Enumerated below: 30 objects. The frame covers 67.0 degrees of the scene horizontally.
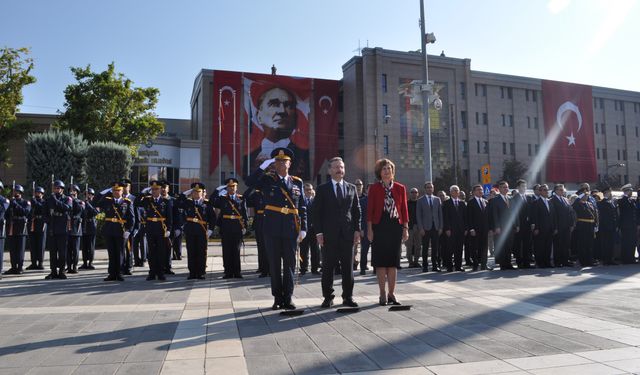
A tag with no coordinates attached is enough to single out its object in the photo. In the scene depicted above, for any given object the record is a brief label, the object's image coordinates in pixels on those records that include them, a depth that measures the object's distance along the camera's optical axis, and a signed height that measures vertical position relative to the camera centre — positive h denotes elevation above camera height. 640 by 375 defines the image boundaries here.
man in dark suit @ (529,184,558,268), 12.64 -0.37
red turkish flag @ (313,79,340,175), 52.38 +10.79
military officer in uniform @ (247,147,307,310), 6.61 +0.02
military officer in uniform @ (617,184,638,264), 14.03 -0.39
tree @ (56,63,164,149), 34.34 +8.22
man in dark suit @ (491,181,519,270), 12.11 -0.24
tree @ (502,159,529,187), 54.44 +4.99
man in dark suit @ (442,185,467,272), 11.93 -0.29
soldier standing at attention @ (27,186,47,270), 12.46 -0.23
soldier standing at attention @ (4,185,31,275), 11.97 -0.11
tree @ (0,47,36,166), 29.95 +8.89
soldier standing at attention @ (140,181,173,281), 10.20 -0.21
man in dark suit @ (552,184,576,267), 12.95 -0.38
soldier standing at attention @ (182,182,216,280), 10.64 -0.23
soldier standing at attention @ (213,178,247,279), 10.64 -0.13
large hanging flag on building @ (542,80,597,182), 58.94 +10.43
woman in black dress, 6.90 -0.05
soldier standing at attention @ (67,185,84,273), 11.27 -0.18
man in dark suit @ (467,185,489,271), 12.11 -0.32
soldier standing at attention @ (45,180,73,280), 10.52 -0.20
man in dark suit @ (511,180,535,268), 12.59 -0.36
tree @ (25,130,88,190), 23.02 +3.16
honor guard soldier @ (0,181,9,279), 11.11 +0.09
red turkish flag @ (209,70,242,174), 48.75 +11.02
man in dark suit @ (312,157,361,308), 6.71 -0.14
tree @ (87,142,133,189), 26.38 +3.21
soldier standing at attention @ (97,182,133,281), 10.19 -0.13
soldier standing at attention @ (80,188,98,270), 13.07 -0.35
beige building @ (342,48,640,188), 51.25 +11.28
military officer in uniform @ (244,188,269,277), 9.84 -0.25
